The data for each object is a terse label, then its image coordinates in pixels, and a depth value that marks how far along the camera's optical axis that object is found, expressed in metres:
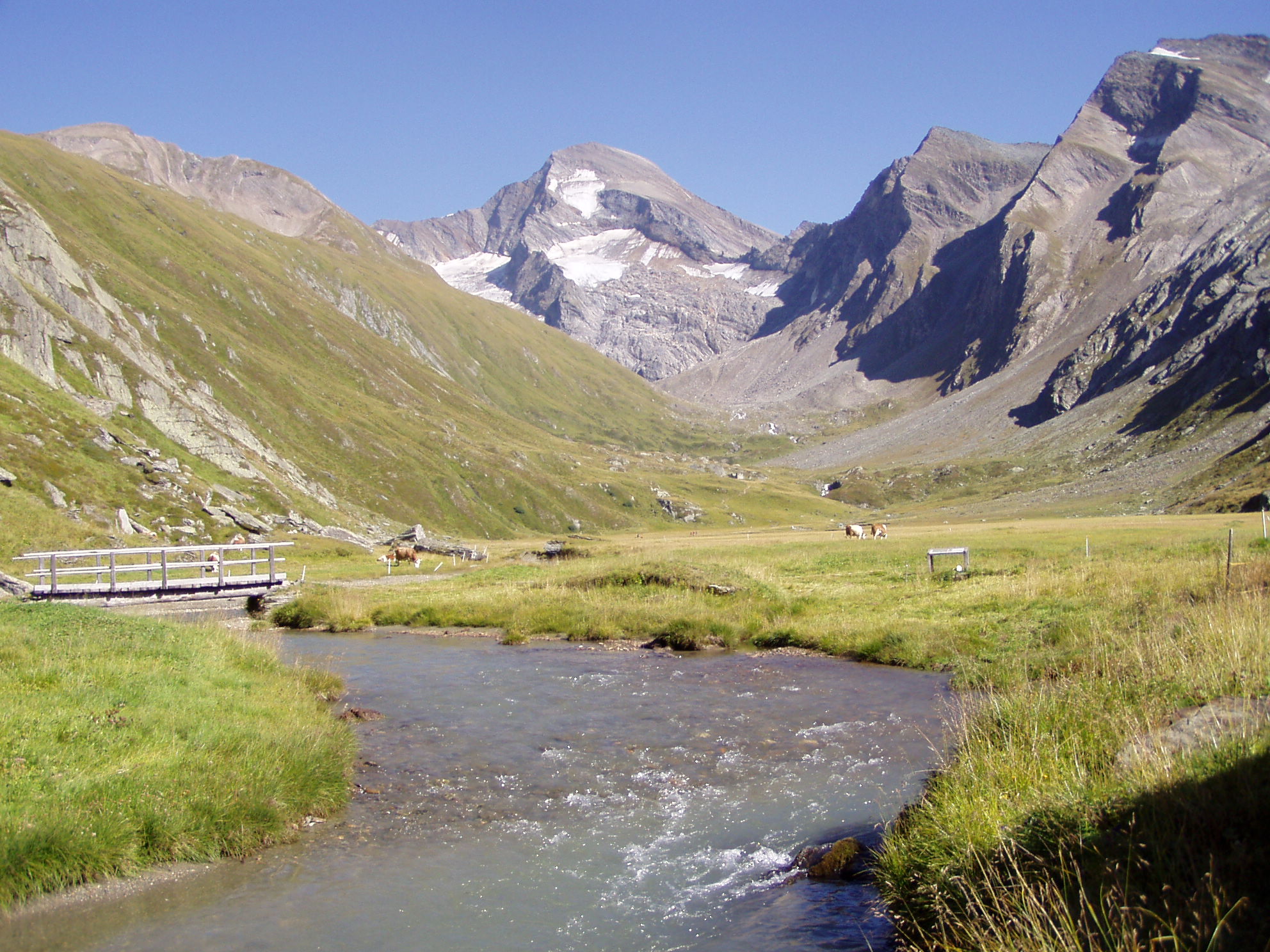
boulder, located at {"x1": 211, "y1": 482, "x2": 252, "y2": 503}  82.81
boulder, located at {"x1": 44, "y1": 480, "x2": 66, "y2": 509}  58.25
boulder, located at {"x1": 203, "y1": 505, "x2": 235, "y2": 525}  72.44
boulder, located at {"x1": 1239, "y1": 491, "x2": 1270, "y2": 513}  85.32
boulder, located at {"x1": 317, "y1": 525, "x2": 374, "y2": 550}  83.75
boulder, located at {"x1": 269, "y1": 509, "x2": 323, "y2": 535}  84.69
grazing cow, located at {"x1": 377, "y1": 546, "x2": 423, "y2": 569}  64.38
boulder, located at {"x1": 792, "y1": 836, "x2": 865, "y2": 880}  11.65
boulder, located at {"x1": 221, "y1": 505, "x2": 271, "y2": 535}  74.62
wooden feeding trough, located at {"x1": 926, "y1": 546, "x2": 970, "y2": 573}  39.97
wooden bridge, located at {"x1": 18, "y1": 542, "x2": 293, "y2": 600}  35.41
